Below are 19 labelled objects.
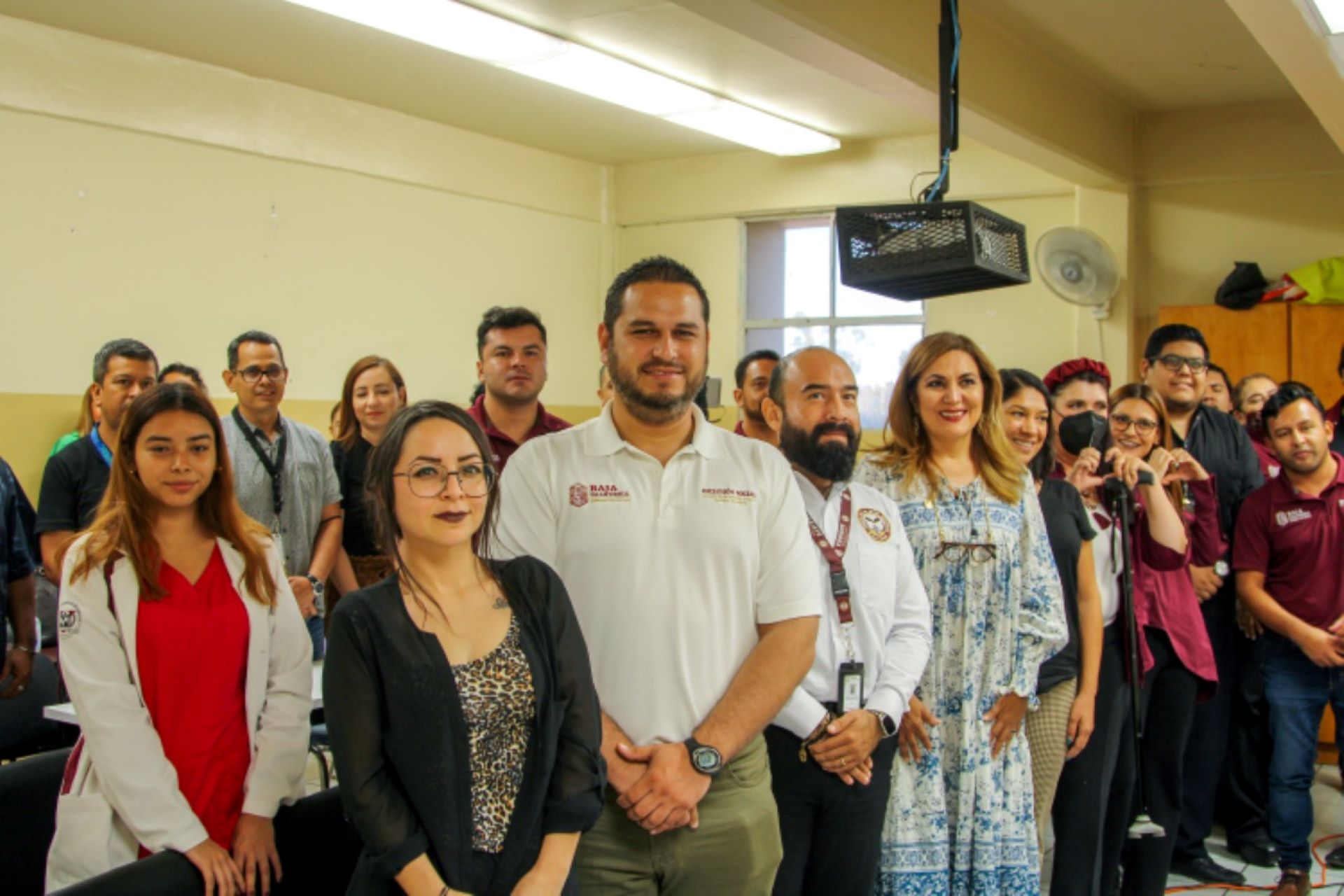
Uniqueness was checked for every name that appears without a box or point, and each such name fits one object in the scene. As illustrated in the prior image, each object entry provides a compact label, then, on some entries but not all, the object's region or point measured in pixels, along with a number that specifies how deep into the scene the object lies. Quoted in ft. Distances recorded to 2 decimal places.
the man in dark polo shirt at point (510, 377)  11.03
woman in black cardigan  5.70
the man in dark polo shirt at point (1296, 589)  12.82
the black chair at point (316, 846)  7.02
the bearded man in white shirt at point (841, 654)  7.85
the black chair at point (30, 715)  10.23
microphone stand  10.01
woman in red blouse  6.93
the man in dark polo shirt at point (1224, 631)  13.79
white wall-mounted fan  22.88
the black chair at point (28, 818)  7.14
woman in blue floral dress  8.66
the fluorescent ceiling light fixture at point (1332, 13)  12.34
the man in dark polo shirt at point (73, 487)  12.79
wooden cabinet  21.85
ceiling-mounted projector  11.18
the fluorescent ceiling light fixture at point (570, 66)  17.48
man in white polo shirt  6.67
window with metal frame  28.71
